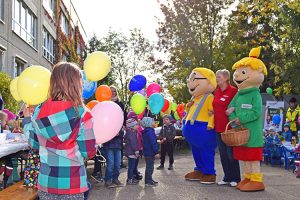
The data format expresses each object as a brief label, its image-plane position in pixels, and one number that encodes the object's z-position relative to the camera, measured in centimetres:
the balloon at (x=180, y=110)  1116
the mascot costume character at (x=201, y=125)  585
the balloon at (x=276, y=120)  1109
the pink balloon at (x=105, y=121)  302
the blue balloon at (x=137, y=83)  659
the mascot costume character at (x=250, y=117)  530
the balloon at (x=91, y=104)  455
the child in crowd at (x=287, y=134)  967
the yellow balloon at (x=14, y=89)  503
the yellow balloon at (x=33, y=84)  315
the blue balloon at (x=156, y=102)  685
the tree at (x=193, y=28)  1632
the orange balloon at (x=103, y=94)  530
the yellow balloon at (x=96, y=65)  384
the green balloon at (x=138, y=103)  625
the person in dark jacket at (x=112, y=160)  559
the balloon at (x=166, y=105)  814
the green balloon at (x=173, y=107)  1055
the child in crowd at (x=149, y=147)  566
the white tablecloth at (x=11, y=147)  439
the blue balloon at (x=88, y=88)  444
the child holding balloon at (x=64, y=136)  241
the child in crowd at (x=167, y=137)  793
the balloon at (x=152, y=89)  772
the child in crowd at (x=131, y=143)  564
